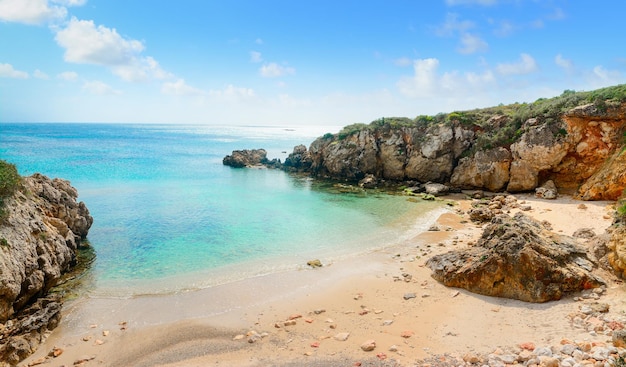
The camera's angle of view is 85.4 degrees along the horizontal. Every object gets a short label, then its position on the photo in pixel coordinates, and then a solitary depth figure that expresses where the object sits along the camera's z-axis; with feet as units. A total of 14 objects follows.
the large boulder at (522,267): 37.29
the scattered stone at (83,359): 31.73
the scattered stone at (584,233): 52.39
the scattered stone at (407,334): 33.04
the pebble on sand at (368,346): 31.14
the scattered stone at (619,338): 25.30
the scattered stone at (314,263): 54.75
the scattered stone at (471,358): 27.04
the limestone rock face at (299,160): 171.42
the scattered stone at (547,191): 90.61
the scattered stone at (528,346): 27.91
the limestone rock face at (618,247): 37.52
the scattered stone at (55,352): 32.76
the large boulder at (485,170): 105.91
